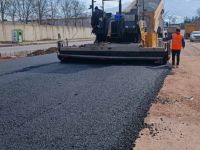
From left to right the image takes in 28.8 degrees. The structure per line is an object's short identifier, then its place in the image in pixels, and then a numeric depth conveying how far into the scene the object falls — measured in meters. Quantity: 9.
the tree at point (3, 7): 64.84
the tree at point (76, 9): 86.81
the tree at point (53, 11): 79.81
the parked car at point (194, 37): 42.28
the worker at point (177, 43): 13.91
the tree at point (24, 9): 72.12
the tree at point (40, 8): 74.31
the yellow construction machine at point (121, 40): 13.30
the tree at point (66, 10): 85.07
